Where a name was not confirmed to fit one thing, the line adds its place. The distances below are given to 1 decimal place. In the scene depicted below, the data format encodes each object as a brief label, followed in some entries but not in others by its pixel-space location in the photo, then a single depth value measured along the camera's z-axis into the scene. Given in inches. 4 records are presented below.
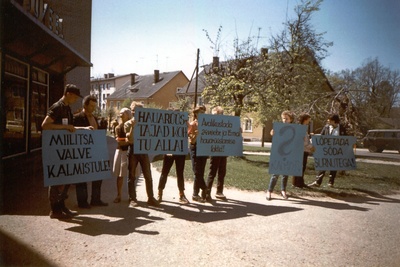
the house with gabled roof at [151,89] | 2132.1
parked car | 925.2
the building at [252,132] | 1486.2
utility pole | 834.2
